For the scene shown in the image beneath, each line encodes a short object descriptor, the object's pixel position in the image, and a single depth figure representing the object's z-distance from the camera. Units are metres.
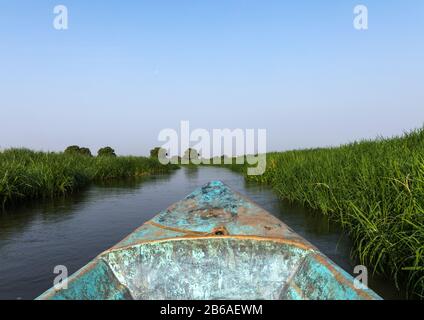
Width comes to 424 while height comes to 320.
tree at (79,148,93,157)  41.77
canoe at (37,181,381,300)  2.40
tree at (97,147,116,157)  41.19
